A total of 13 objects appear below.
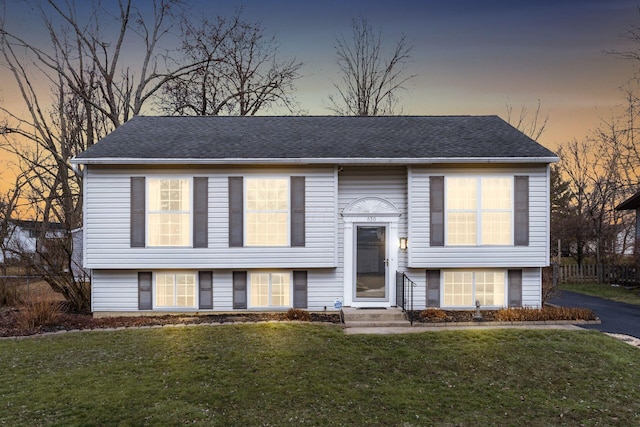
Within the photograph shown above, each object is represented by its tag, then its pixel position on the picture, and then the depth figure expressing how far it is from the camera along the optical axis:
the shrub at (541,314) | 10.70
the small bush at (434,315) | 10.76
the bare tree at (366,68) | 27.02
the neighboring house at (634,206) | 21.25
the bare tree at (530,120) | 28.36
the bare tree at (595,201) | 25.39
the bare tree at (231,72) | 24.94
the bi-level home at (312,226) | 11.60
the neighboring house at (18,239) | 13.78
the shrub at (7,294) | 14.34
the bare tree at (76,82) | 20.59
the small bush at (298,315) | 10.83
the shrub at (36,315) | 10.40
